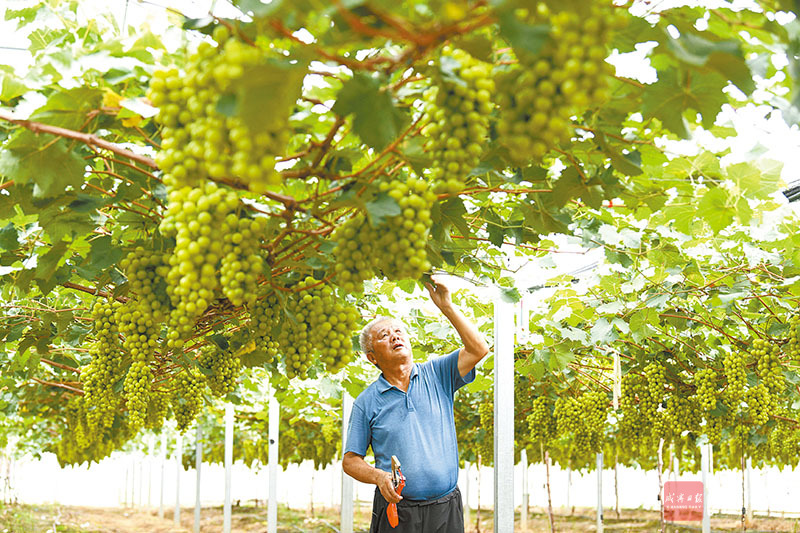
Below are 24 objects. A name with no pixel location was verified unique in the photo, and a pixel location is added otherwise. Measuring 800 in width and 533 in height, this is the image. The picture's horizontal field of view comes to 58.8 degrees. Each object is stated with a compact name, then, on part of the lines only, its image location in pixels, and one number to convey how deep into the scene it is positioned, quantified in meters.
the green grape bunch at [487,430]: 7.48
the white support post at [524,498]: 12.12
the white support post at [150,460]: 19.62
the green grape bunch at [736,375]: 4.96
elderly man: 3.42
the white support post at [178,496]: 15.94
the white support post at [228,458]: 9.59
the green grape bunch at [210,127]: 1.15
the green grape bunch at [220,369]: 3.66
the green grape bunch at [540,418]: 7.61
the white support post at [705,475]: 9.47
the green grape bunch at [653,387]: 5.71
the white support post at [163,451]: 18.03
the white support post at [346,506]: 6.16
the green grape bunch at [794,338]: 4.11
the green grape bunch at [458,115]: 1.36
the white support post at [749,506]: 16.54
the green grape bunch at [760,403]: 5.18
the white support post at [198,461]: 12.86
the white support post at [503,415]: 3.27
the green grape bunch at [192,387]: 4.94
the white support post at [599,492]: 11.59
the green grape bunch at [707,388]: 5.33
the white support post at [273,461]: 7.37
